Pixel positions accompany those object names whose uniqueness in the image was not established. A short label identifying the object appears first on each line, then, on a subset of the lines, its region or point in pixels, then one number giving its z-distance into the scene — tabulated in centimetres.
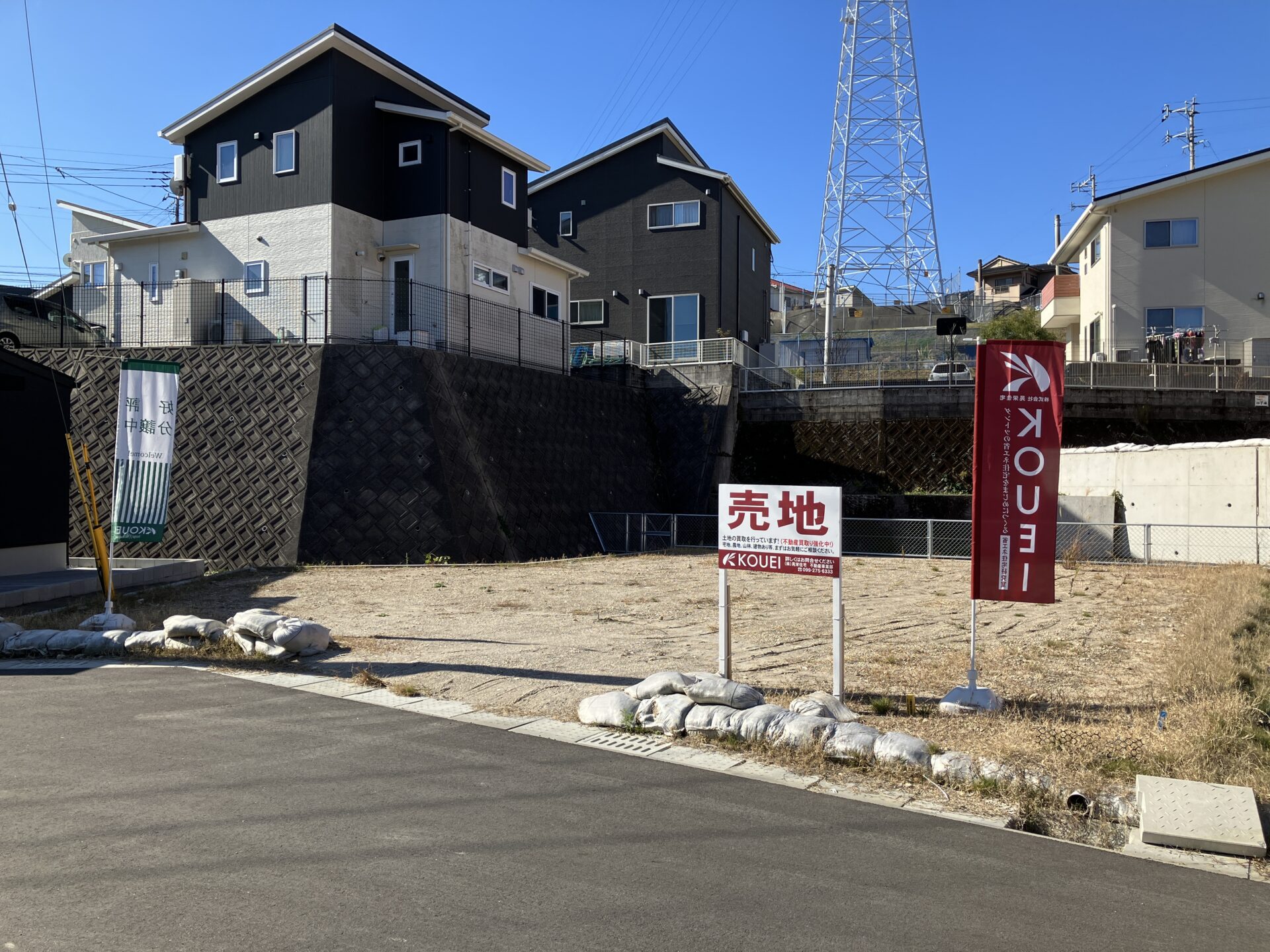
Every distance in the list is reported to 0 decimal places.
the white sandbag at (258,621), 908
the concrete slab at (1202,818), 451
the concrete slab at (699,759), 588
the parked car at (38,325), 2073
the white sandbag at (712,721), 642
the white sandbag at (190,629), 941
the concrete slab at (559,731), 650
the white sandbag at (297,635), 890
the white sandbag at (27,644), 945
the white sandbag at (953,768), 546
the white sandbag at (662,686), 700
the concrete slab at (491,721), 682
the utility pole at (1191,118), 4672
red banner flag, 725
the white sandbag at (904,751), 564
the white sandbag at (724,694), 676
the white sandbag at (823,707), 652
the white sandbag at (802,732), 606
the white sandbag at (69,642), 943
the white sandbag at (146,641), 942
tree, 3788
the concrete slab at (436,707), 719
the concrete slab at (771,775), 555
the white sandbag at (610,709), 675
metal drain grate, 619
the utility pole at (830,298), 3073
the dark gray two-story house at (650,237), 3228
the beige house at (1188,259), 2941
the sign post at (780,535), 721
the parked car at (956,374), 2673
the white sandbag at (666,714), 659
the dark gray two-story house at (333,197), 2184
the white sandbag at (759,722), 625
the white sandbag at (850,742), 584
